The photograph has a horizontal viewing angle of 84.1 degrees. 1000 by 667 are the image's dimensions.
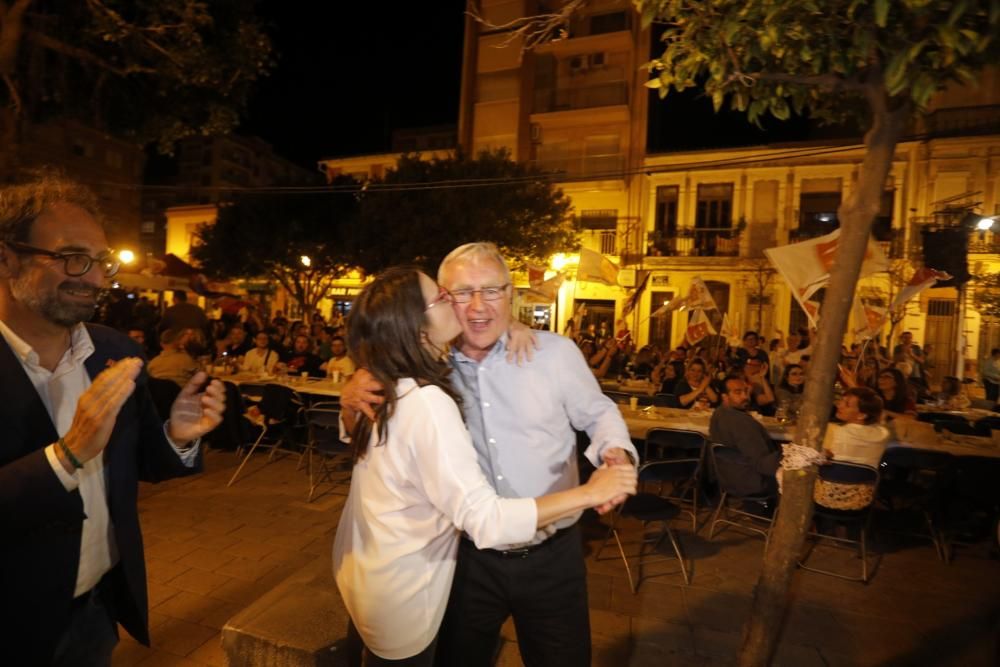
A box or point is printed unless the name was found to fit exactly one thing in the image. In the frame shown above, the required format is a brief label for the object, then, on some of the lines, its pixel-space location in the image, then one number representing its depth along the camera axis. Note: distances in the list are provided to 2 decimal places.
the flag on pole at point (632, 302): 11.77
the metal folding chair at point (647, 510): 4.23
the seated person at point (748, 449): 4.79
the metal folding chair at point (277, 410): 6.70
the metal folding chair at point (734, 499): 4.91
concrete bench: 2.42
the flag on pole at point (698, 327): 10.37
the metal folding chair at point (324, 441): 5.78
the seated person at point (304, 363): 9.46
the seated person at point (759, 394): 7.34
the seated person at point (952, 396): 8.43
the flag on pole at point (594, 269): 12.04
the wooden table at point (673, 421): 5.98
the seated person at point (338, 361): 8.52
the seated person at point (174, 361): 6.42
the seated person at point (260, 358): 8.97
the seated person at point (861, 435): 4.70
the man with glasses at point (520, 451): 1.96
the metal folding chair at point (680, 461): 4.81
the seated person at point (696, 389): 7.52
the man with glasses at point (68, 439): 1.35
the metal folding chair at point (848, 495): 4.41
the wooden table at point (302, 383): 7.32
